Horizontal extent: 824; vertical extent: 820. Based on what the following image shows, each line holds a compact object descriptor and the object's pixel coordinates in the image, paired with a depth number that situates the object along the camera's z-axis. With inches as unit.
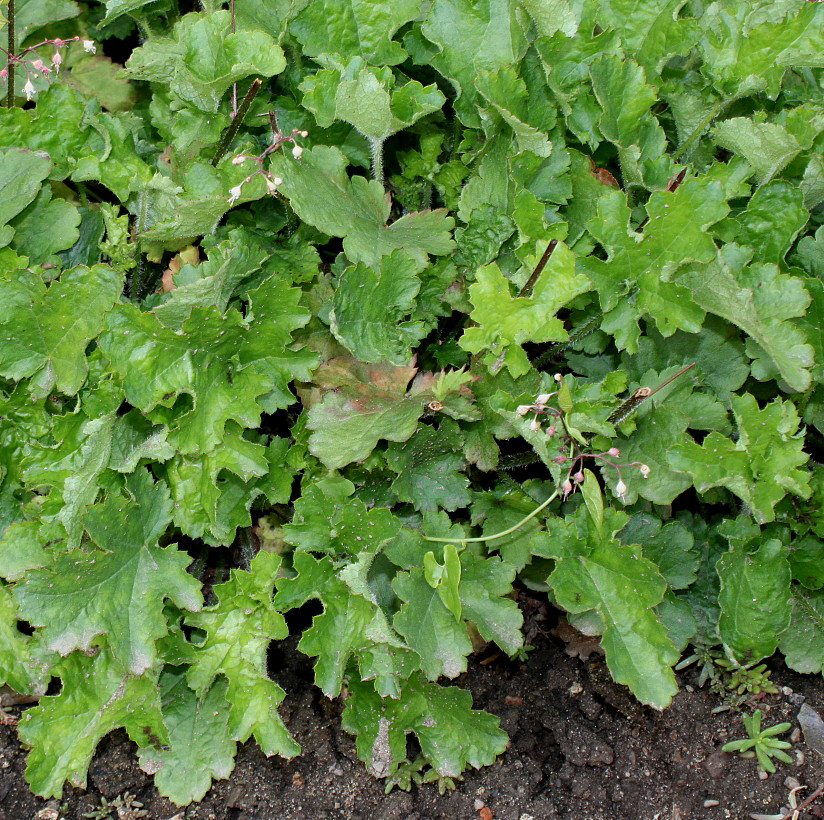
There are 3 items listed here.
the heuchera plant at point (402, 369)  79.4
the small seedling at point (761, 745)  82.0
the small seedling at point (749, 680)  86.2
